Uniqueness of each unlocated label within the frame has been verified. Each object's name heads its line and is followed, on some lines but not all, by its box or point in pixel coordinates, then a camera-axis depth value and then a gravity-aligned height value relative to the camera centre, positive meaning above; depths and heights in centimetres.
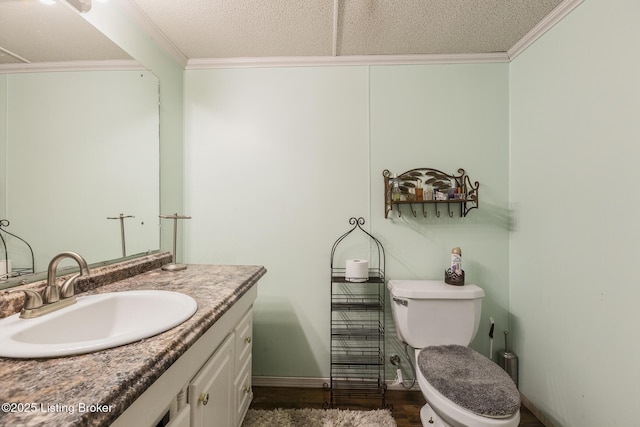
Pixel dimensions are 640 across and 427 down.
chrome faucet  82 -26
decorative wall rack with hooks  173 +15
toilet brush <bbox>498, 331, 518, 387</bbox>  170 -90
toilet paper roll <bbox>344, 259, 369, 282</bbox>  164 -34
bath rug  151 -114
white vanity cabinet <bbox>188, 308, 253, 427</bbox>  89 -65
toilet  104 -68
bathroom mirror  91 +23
